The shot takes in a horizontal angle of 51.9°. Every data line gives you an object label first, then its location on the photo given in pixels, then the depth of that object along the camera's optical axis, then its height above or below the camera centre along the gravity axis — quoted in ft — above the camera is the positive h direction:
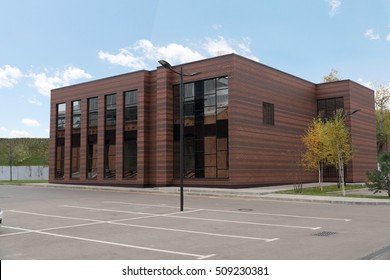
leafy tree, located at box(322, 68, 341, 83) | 225.60 +52.47
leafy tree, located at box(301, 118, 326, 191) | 100.78 +6.02
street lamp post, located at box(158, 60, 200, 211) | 60.95 +6.66
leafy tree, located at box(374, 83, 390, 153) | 204.95 +29.26
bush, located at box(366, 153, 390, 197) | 77.87 -1.19
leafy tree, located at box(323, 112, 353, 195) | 94.12 +7.12
